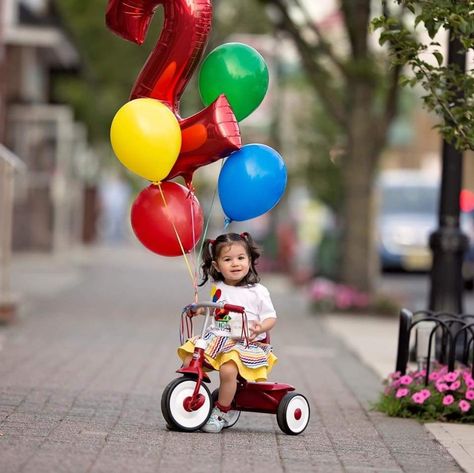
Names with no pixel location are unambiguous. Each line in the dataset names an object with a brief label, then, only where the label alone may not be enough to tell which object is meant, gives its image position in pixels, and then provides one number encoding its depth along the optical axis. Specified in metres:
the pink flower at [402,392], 13.85
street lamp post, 17.86
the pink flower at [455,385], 13.60
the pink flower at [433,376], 13.86
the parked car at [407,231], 39.31
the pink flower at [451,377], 13.66
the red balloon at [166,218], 12.13
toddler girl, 11.94
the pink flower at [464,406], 13.41
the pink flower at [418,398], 13.62
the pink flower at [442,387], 13.66
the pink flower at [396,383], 14.00
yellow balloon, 11.94
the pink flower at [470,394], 13.48
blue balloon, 12.16
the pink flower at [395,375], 14.15
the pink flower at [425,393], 13.65
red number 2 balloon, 12.11
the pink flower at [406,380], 13.93
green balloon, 12.57
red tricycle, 11.70
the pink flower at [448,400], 13.54
